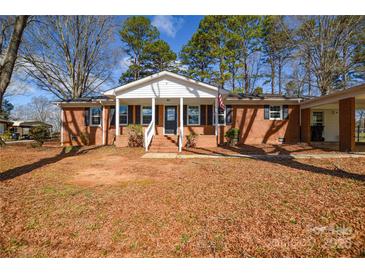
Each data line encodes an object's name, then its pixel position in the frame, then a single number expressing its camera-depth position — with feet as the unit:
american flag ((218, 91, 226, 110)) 33.43
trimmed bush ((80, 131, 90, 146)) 45.42
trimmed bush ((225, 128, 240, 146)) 40.16
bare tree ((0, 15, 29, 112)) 22.67
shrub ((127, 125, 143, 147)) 36.98
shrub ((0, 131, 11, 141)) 68.90
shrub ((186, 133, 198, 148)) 36.94
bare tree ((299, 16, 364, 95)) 52.42
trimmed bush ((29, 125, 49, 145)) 41.63
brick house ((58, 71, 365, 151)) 41.38
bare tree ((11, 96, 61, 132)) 181.98
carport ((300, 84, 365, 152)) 29.12
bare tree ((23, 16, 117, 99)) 61.05
